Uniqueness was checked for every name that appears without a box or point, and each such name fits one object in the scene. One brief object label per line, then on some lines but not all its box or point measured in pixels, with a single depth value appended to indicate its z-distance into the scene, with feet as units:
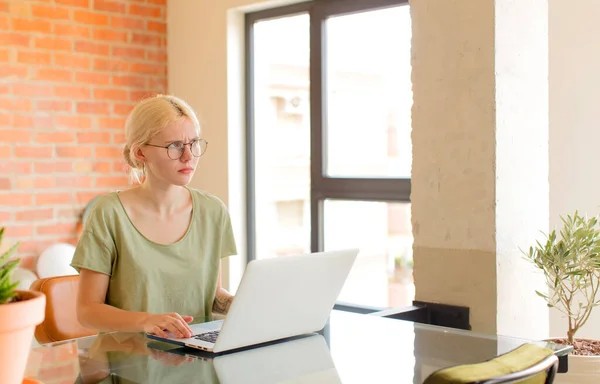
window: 12.27
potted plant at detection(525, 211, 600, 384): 7.23
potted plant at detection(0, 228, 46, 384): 3.60
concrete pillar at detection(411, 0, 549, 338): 8.19
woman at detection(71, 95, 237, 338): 7.32
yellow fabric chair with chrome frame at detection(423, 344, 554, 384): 3.67
